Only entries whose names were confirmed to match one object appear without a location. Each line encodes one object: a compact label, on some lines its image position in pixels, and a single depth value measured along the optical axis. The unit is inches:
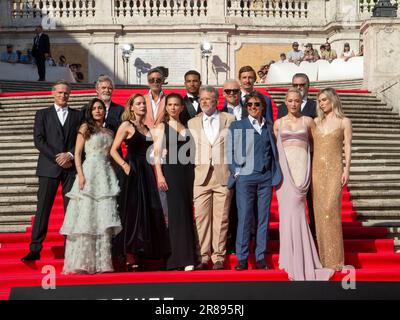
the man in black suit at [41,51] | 855.1
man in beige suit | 350.9
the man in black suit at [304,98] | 380.5
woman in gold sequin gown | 345.7
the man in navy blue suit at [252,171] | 347.3
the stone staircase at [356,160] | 422.2
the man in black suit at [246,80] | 380.2
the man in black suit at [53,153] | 358.3
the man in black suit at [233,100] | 367.2
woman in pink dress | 339.0
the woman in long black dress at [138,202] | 346.0
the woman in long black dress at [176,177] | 346.9
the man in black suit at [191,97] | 374.0
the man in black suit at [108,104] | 378.0
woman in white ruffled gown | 339.6
